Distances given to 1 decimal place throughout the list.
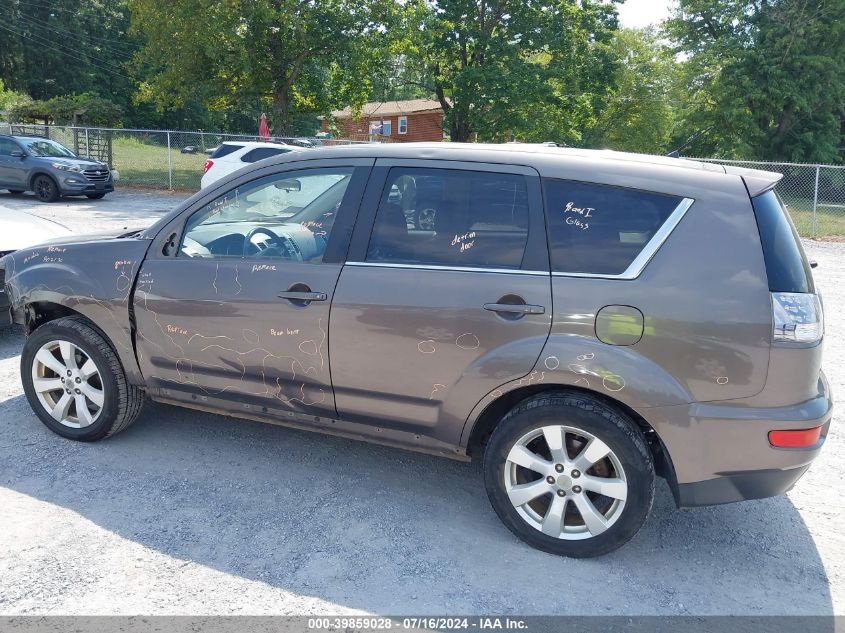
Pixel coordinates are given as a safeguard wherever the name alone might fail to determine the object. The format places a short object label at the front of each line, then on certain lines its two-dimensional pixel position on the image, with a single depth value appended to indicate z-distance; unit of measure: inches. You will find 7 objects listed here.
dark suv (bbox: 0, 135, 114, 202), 658.2
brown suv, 113.2
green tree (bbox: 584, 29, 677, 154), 1596.9
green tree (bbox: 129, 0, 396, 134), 832.9
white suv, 523.2
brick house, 1968.1
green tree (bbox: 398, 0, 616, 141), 979.9
